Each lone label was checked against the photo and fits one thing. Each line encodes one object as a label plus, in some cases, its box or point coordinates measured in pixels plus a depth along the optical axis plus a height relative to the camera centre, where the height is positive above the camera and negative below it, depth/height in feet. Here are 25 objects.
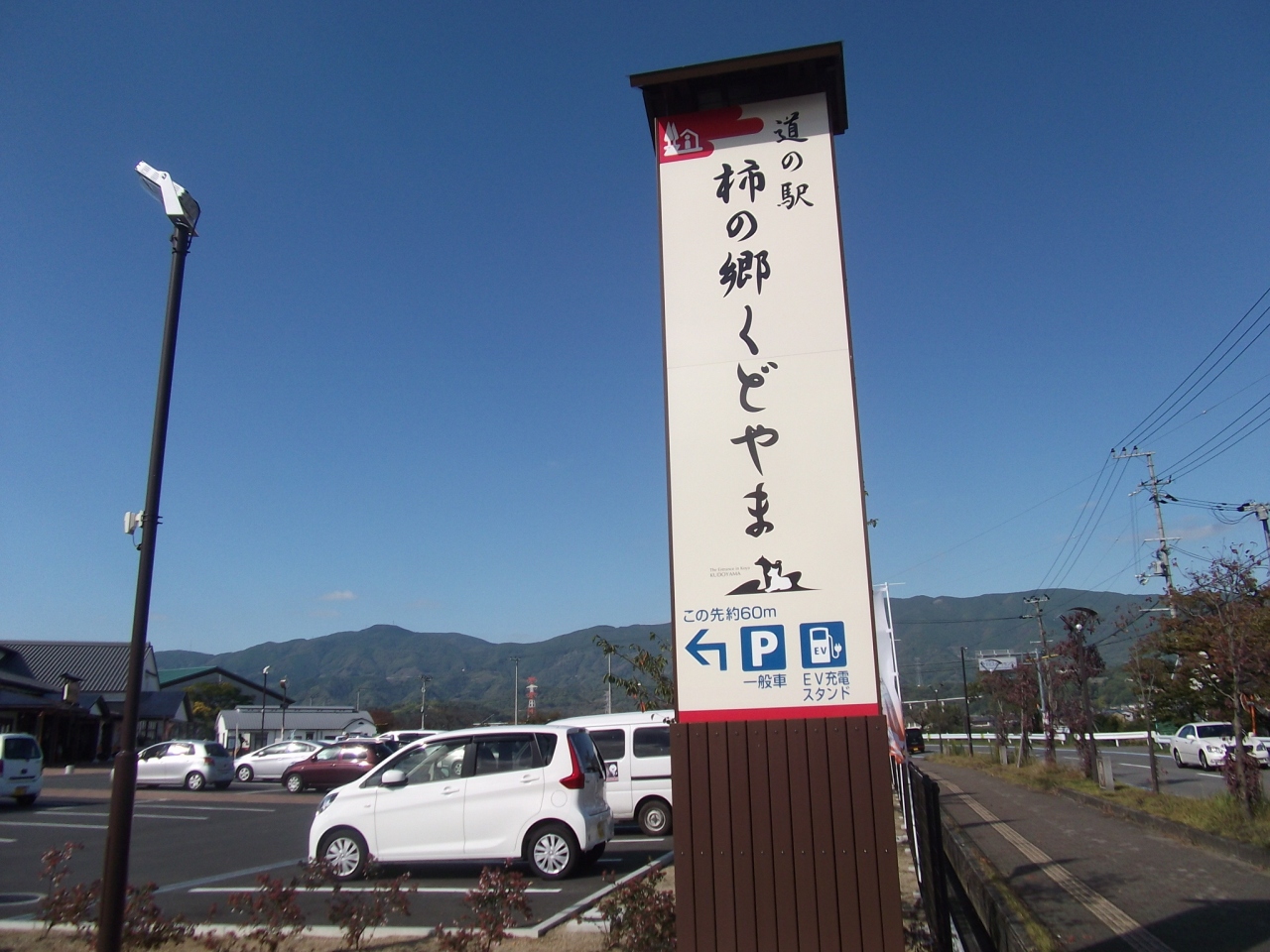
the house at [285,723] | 175.83 -3.60
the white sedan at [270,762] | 99.40 -6.12
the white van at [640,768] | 44.73 -3.47
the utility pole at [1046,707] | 88.28 -1.96
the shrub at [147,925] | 20.30 -4.85
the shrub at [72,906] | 21.47 -4.58
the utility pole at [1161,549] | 143.02 +21.13
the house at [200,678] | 211.20 +6.79
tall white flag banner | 36.81 +0.71
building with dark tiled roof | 109.91 +1.21
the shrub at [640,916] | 18.83 -4.59
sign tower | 15.69 +2.97
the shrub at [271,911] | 20.15 -4.51
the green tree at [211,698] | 212.43 +1.81
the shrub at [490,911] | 19.34 -4.52
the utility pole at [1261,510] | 113.29 +21.10
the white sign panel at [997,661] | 160.47 +4.84
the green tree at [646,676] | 45.83 +1.07
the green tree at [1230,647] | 42.19 +1.82
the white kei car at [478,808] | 31.55 -3.73
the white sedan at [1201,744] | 91.66 -6.11
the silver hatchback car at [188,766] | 86.38 -5.52
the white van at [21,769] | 63.93 -4.09
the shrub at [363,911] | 20.51 -4.69
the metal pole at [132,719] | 17.15 -0.22
